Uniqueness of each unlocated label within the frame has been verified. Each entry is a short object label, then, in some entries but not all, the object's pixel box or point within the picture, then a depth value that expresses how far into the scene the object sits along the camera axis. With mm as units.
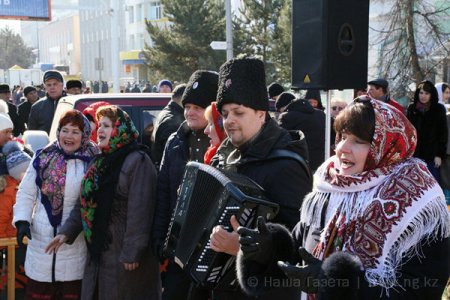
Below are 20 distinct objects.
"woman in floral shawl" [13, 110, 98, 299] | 4422
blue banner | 25578
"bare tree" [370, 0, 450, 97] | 15203
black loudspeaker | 5301
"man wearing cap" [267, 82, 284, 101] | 11133
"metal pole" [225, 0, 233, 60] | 19794
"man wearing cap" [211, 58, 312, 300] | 3139
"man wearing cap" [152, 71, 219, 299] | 4156
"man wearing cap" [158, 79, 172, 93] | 12516
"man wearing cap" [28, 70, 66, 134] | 8695
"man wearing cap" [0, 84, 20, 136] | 11422
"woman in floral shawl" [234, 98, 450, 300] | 2287
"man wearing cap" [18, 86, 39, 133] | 11789
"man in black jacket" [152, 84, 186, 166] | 5793
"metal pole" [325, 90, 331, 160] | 4984
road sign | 16723
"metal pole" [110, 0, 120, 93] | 27078
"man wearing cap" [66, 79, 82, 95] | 9969
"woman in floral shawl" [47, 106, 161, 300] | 4227
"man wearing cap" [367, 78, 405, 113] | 9195
